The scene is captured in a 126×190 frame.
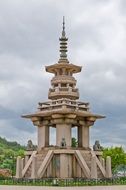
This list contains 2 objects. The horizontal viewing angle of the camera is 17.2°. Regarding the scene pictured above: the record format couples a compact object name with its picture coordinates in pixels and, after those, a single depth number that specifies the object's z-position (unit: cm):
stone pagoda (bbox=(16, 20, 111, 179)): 4778
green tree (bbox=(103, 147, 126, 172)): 7969
